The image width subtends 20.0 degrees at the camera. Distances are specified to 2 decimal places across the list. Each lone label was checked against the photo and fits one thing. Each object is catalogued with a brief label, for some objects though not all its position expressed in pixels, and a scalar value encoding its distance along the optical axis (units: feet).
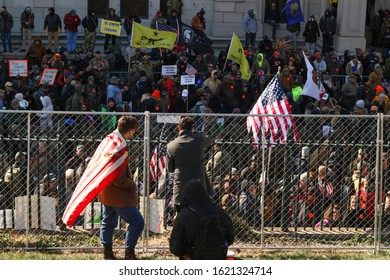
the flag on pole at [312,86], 68.59
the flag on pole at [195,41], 86.58
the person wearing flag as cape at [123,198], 37.93
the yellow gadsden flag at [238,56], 79.15
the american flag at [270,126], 40.98
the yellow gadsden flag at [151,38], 79.05
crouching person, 32.63
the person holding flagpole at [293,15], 94.94
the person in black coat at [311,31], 95.09
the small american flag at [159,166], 41.29
